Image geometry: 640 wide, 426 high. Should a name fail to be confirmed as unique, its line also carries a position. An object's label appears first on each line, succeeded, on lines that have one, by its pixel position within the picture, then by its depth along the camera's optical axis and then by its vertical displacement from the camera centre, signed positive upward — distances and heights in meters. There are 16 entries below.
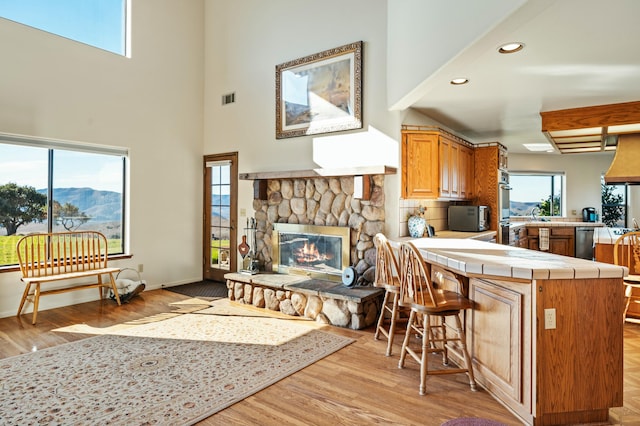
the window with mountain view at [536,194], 8.28 +0.44
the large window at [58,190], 4.57 +0.30
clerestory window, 4.63 +2.54
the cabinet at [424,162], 4.49 +0.61
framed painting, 4.75 +1.60
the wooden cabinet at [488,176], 5.62 +0.57
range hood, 4.60 +0.64
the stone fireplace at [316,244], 4.30 -0.42
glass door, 6.19 -0.04
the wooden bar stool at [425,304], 2.69 -0.65
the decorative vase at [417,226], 4.50 -0.15
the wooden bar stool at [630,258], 4.00 -0.48
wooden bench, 4.37 -0.60
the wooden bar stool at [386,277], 3.36 -0.59
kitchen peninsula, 2.24 -0.75
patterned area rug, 2.42 -1.24
